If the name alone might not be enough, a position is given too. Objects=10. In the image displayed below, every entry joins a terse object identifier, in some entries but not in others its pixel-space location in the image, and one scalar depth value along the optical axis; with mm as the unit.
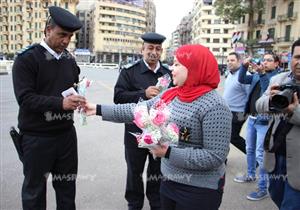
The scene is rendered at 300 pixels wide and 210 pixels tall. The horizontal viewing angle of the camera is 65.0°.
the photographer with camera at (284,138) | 1787
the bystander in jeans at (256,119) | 3194
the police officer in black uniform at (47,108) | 2035
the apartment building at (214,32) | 62612
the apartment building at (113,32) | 69987
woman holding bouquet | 1616
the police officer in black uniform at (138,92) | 2754
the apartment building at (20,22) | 62752
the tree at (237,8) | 34390
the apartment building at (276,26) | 33324
